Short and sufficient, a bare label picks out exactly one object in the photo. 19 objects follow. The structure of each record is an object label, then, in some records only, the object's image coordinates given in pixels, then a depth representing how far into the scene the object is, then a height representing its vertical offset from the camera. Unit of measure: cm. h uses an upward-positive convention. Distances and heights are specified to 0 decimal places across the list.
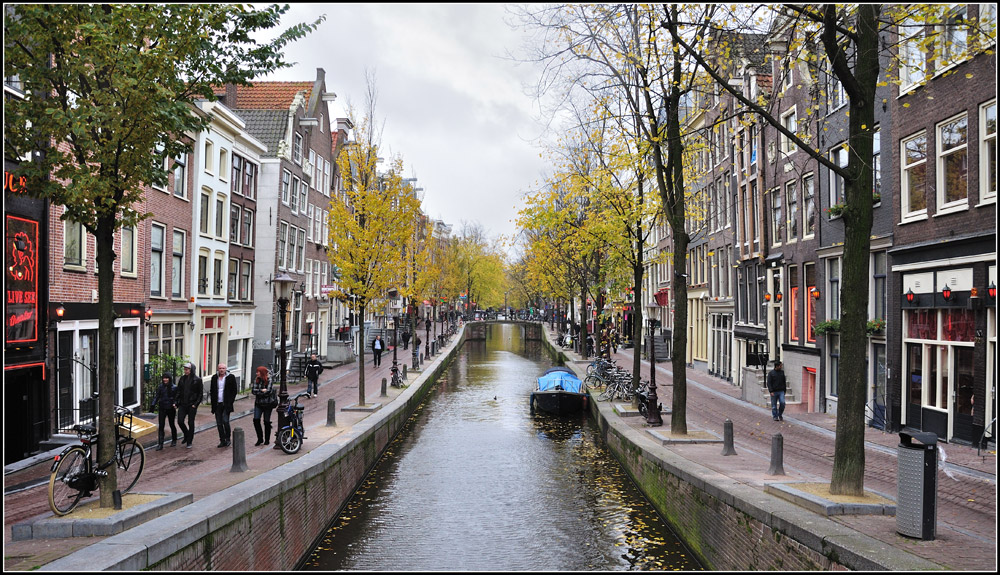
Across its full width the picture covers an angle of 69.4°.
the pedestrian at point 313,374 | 2637 -263
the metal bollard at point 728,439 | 1423 -266
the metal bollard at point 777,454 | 1191 -247
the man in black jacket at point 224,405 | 1656 -241
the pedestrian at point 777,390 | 2102 -248
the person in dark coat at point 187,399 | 1672 -228
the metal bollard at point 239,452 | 1212 -255
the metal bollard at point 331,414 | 1835 -286
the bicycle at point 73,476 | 858 -216
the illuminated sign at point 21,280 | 1525 +44
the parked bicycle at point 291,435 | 1451 -270
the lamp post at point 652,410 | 1872 -277
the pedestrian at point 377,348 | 3934 -249
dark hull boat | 2672 -336
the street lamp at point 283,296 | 1773 +14
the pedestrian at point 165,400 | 1645 -228
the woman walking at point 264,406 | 1602 -233
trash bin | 755 -192
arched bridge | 8551 -356
